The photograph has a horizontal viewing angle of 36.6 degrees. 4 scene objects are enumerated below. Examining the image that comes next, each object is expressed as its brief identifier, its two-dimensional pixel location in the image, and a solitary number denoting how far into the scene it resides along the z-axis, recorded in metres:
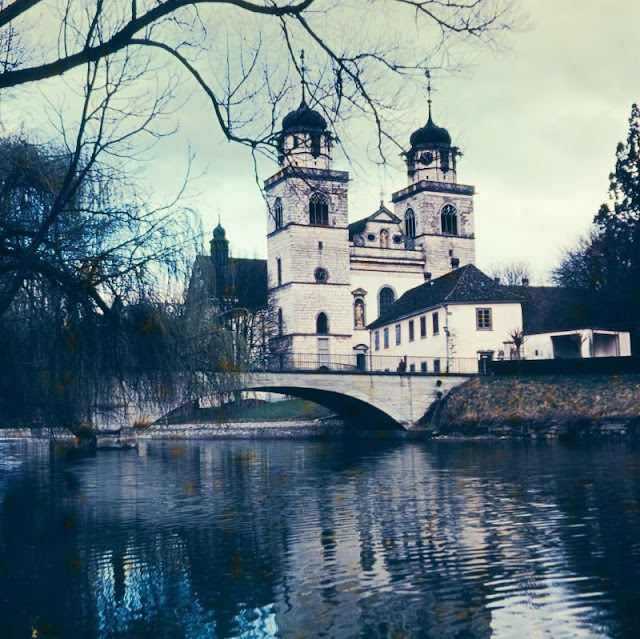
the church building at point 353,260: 81.50
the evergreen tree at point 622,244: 57.83
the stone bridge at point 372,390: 53.41
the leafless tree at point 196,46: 8.27
